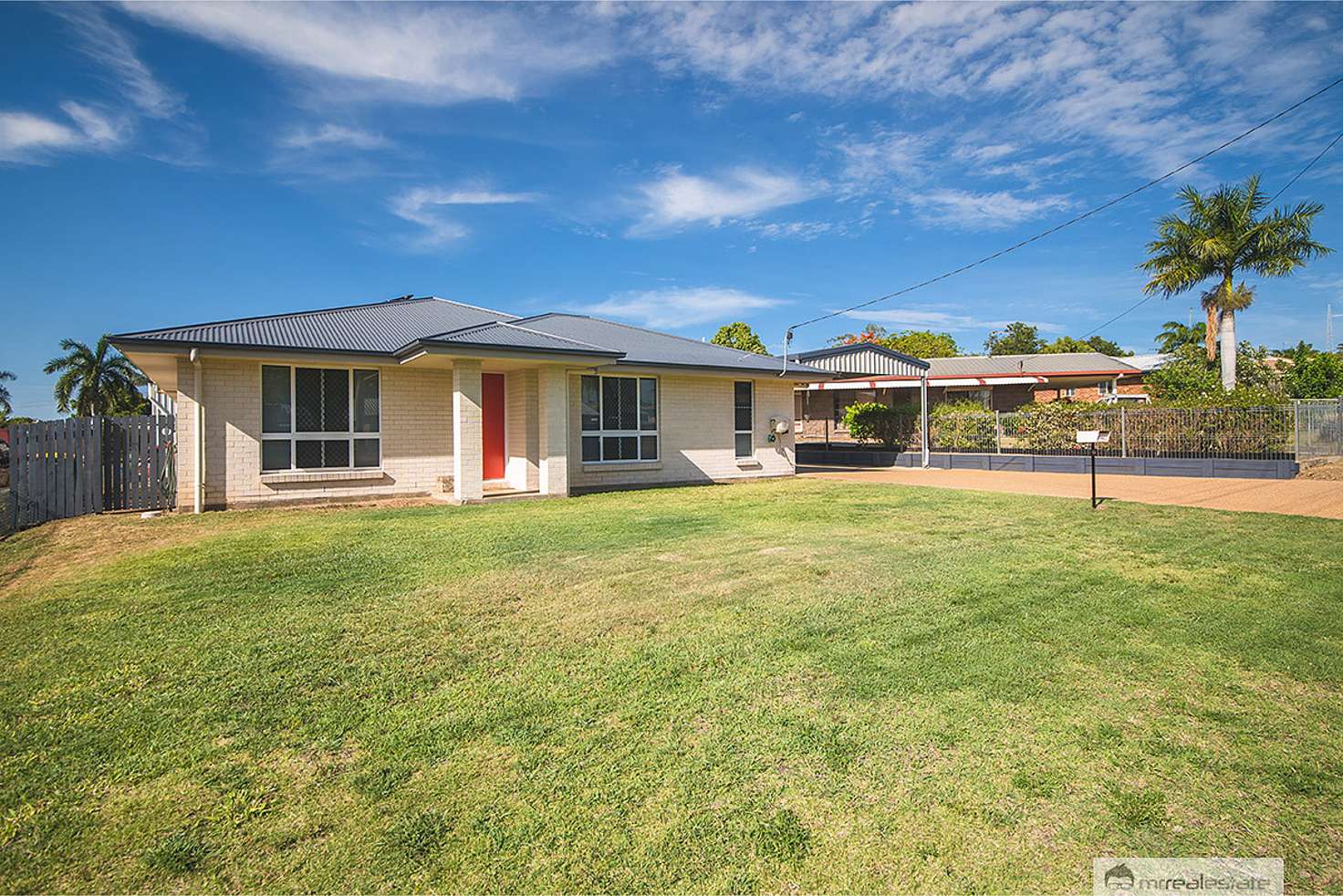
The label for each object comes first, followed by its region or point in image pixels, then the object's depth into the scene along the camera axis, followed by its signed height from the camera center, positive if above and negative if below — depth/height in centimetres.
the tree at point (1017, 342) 6262 +1007
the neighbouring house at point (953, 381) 2589 +276
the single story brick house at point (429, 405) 1149 +87
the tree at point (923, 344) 5347 +826
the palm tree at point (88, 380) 4156 +457
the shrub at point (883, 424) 2244 +71
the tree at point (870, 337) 5830 +1037
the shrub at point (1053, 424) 1845 +54
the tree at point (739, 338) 4319 +720
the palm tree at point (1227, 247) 2433 +749
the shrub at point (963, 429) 2042 +49
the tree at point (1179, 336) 4559 +751
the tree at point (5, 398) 4030 +338
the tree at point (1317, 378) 2423 +239
